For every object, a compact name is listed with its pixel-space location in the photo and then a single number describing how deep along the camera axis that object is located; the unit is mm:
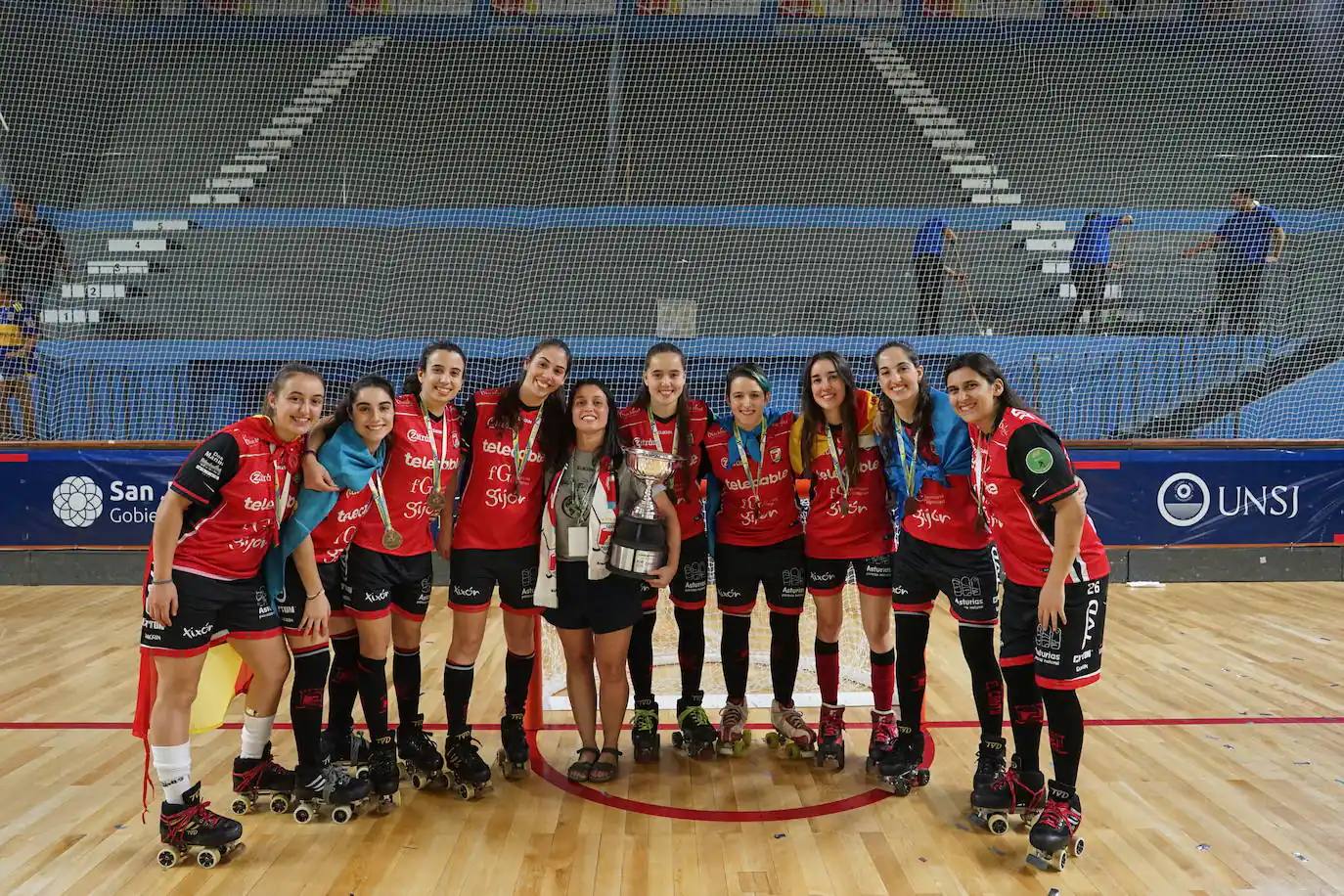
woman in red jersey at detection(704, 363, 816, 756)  3725
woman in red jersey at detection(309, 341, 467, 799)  3309
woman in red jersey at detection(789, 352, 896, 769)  3588
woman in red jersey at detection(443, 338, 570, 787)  3459
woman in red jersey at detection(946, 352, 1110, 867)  2834
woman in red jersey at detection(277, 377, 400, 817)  3125
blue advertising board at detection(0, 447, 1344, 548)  7211
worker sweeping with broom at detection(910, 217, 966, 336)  9422
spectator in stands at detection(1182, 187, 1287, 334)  8773
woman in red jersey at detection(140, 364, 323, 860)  2848
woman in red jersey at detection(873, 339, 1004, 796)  3283
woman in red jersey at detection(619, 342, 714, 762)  3602
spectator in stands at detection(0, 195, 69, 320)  8812
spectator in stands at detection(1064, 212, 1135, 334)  8836
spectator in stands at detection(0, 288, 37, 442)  7805
